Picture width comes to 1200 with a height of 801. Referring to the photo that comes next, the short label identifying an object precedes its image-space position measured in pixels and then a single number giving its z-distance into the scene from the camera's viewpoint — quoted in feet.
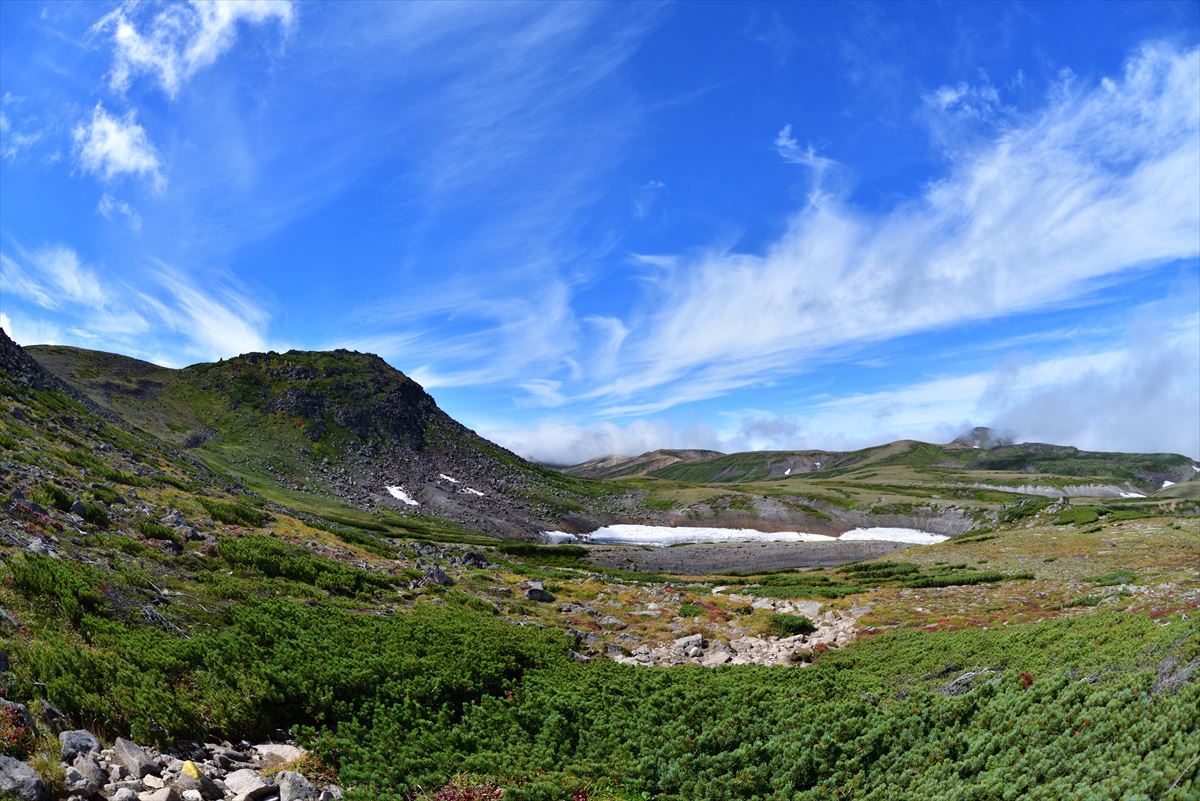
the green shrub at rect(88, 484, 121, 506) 97.96
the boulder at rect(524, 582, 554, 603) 136.87
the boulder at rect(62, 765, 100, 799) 30.07
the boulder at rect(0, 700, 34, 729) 33.30
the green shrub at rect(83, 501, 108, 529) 83.97
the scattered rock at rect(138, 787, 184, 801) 31.63
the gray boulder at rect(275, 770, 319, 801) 36.01
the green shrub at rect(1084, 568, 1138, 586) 127.65
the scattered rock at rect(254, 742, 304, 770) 41.81
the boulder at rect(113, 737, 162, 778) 33.91
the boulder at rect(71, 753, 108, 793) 30.78
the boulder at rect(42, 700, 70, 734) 34.94
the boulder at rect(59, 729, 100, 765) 32.63
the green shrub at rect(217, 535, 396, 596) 90.94
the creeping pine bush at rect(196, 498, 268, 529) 129.80
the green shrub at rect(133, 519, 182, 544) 87.10
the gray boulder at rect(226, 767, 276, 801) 35.52
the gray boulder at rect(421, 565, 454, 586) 124.98
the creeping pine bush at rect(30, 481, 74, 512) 82.84
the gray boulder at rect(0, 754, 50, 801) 27.37
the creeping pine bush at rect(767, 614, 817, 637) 115.03
